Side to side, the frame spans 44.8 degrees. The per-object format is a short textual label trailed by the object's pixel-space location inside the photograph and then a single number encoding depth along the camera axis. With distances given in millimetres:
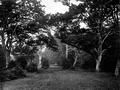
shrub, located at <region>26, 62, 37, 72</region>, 28034
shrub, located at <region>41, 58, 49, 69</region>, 45766
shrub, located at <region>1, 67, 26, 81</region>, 16053
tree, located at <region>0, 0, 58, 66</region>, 21125
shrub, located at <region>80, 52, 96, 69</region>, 37819
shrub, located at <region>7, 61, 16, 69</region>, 23914
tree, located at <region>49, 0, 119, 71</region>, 21927
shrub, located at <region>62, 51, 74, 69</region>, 38922
